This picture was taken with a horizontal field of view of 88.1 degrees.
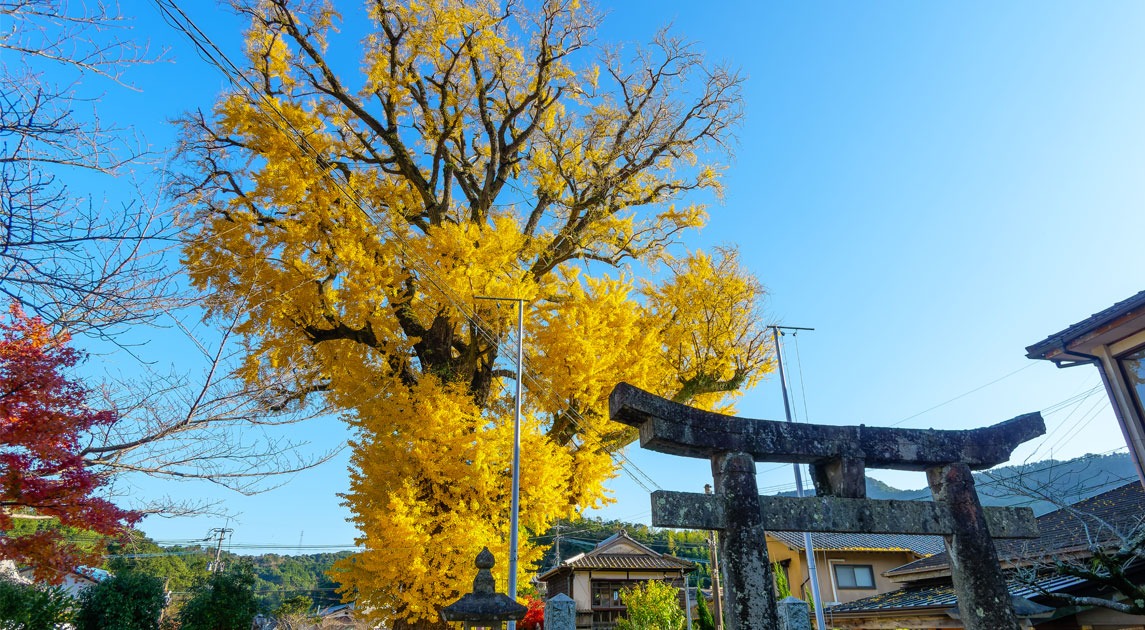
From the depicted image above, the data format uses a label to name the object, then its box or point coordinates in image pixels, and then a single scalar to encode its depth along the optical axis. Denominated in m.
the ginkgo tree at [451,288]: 12.34
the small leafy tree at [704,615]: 23.78
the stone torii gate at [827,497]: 5.46
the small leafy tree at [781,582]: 23.61
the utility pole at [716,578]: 18.03
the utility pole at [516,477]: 11.62
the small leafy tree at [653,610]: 19.75
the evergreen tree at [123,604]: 15.73
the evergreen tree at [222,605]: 18.67
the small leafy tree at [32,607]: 13.55
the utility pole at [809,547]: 13.25
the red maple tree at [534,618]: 24.41
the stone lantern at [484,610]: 7.72
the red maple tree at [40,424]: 5.25
